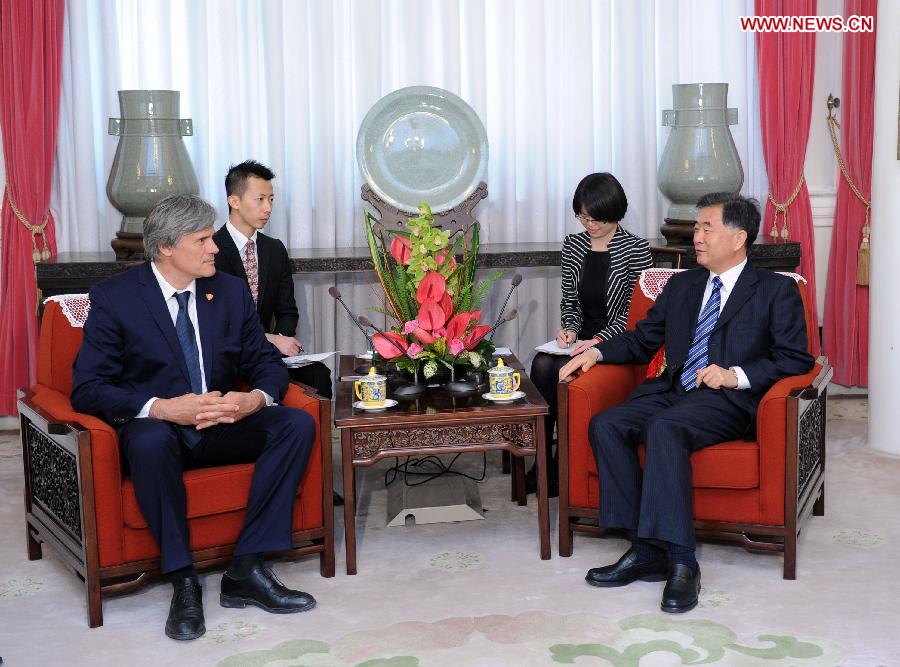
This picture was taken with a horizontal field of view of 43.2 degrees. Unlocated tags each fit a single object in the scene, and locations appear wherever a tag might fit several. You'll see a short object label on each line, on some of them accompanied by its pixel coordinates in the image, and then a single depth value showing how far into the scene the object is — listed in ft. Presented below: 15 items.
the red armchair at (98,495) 9.50
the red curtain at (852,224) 16.52
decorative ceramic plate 14.97
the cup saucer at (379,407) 10.64
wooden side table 10.39
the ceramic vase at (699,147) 15.17
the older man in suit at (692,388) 10.11
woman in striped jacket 13.14
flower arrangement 11.03
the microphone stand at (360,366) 11.99
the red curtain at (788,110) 16.20
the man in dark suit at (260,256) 13.09
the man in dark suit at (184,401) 9.57
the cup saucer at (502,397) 10.78
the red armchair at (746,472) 10.25
